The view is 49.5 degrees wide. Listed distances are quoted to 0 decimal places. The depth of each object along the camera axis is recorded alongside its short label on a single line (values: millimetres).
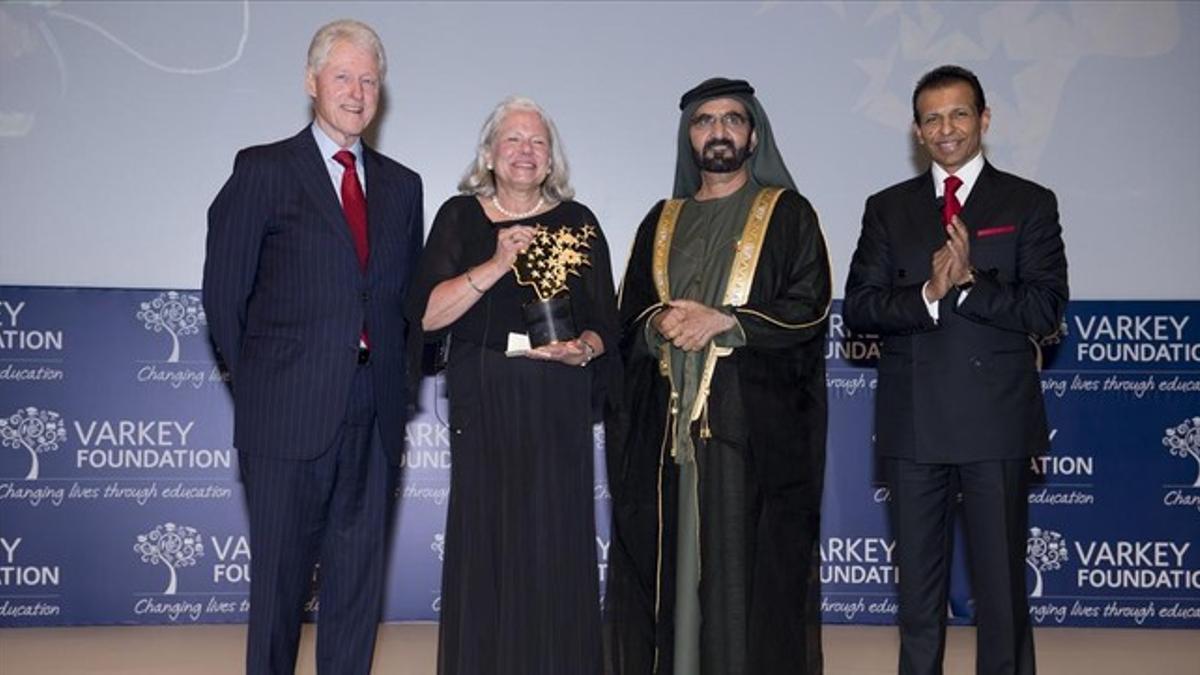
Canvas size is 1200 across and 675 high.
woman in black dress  3680
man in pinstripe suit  3424
